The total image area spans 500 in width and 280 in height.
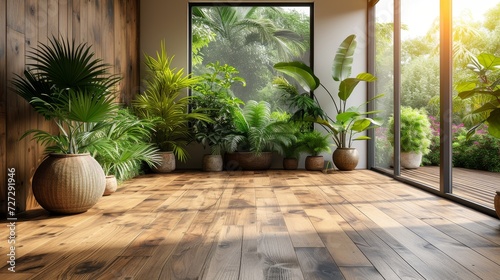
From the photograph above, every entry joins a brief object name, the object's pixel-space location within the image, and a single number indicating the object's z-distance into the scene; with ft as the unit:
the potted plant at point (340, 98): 17.04
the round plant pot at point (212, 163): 17.52
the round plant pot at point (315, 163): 17.84
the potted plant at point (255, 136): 17.49
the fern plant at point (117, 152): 11.36
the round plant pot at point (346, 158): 17.42
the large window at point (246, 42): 18.80
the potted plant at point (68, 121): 8.51
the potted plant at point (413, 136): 14.20
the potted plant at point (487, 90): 7.23
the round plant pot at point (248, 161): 17.66
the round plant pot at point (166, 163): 16.62
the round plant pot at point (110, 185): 11.41
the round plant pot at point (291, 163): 18.17
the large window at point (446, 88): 9.96
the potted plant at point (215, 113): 17.31
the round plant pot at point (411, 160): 14.73
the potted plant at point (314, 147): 17.66
